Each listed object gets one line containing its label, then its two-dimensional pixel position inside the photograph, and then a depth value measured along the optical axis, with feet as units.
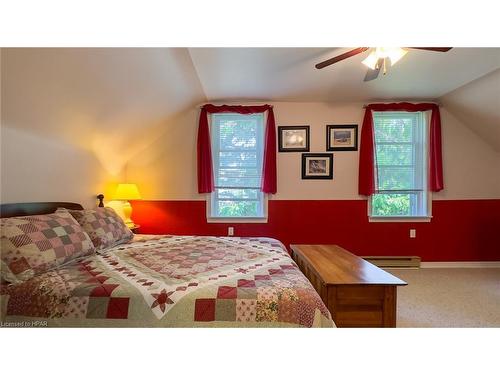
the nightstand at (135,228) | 10.88
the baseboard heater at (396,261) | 11.93
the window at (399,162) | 12.26
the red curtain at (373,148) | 11.85
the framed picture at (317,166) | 12.17
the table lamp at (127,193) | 10.59
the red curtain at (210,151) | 11.86
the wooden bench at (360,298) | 5.51
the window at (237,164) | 12.31
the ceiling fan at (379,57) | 6.47
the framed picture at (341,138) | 12.16
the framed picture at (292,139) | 12.16
